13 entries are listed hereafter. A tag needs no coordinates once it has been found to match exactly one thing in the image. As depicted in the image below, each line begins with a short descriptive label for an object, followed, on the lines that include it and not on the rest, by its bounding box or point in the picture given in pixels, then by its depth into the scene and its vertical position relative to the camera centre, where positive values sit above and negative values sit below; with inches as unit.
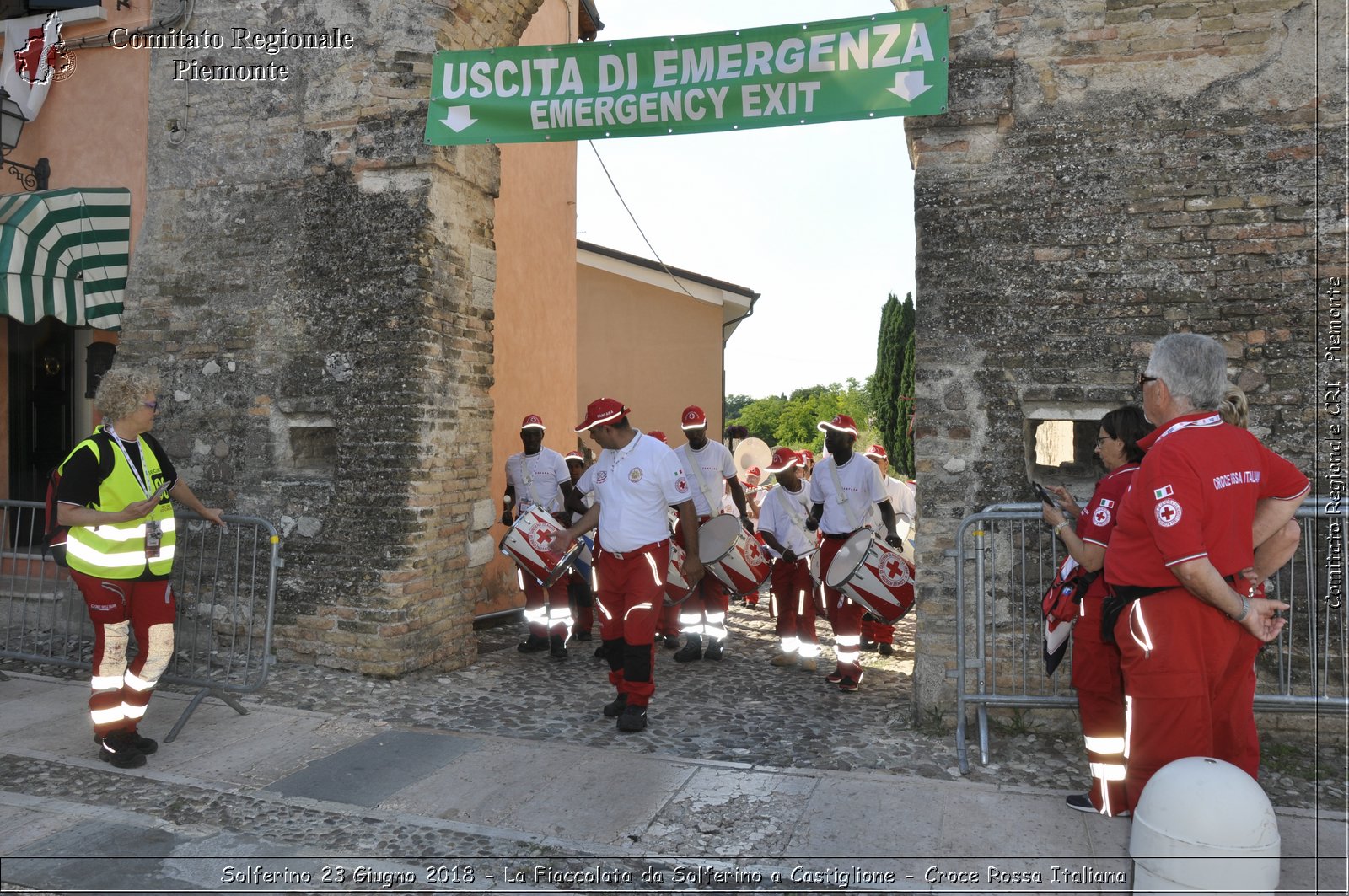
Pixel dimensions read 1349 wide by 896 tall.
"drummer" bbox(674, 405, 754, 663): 274.7 -17.2
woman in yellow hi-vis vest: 176.9 -20.0
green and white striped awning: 257.6 +56.7
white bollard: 98.5 -42.2
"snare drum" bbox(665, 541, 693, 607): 253.8 -36.5
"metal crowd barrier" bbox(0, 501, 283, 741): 219.3 -44.5
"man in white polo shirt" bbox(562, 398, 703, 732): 203.2 -21.0
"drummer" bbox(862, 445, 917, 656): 351.6 -18.7
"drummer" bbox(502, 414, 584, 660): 271.7 -16.6
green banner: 197.8 +86.0
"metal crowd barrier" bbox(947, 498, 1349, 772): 179.2 -35.7
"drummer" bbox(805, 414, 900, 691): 238.7 -16.5
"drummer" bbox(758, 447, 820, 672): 265.4 -32.0
